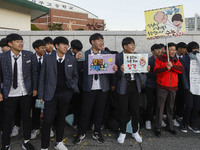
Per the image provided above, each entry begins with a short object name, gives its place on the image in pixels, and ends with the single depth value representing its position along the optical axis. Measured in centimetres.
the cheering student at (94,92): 319
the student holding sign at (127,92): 325
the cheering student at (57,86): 283
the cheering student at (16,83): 282
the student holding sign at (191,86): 363
